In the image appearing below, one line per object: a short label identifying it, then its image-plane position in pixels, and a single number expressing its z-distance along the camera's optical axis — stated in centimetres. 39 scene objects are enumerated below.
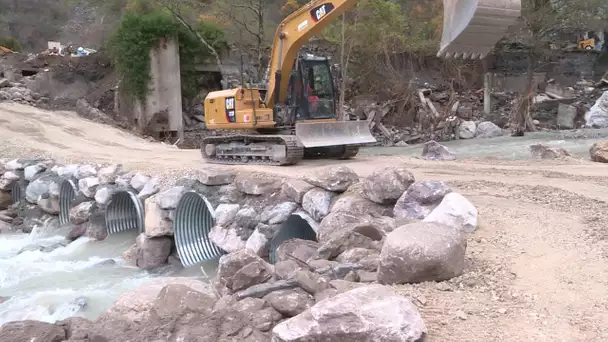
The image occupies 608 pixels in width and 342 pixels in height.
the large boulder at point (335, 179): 619
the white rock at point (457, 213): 437
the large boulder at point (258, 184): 700
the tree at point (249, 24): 2125
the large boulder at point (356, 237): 435
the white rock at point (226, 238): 657
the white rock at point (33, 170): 1053
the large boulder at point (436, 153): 1102
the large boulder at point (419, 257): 344
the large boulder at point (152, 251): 741
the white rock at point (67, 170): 978
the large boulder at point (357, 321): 269
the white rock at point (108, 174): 902
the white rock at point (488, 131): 1953
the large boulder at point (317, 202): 605
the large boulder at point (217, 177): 751
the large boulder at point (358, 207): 540
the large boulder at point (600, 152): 963
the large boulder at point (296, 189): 644
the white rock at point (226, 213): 685
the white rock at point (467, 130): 1958
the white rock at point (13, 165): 1091
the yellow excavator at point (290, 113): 910
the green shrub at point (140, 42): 1892
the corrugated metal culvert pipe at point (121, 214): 870
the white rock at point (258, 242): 619
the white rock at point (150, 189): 807
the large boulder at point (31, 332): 327
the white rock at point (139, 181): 838
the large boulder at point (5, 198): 1098
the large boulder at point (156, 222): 752
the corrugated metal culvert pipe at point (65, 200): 975
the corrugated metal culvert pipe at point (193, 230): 735
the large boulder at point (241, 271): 392
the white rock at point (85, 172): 938
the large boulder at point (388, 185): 526
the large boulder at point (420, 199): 482
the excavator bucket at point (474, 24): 449
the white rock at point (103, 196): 868
